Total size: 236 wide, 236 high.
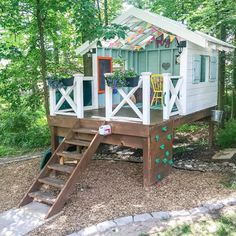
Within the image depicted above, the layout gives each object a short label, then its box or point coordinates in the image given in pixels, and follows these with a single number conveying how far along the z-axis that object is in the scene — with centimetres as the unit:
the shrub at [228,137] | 811
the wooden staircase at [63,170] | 453
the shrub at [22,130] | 921
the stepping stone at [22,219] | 403
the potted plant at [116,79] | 512
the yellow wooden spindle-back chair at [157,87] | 738
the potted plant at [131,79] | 513
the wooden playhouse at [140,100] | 503
